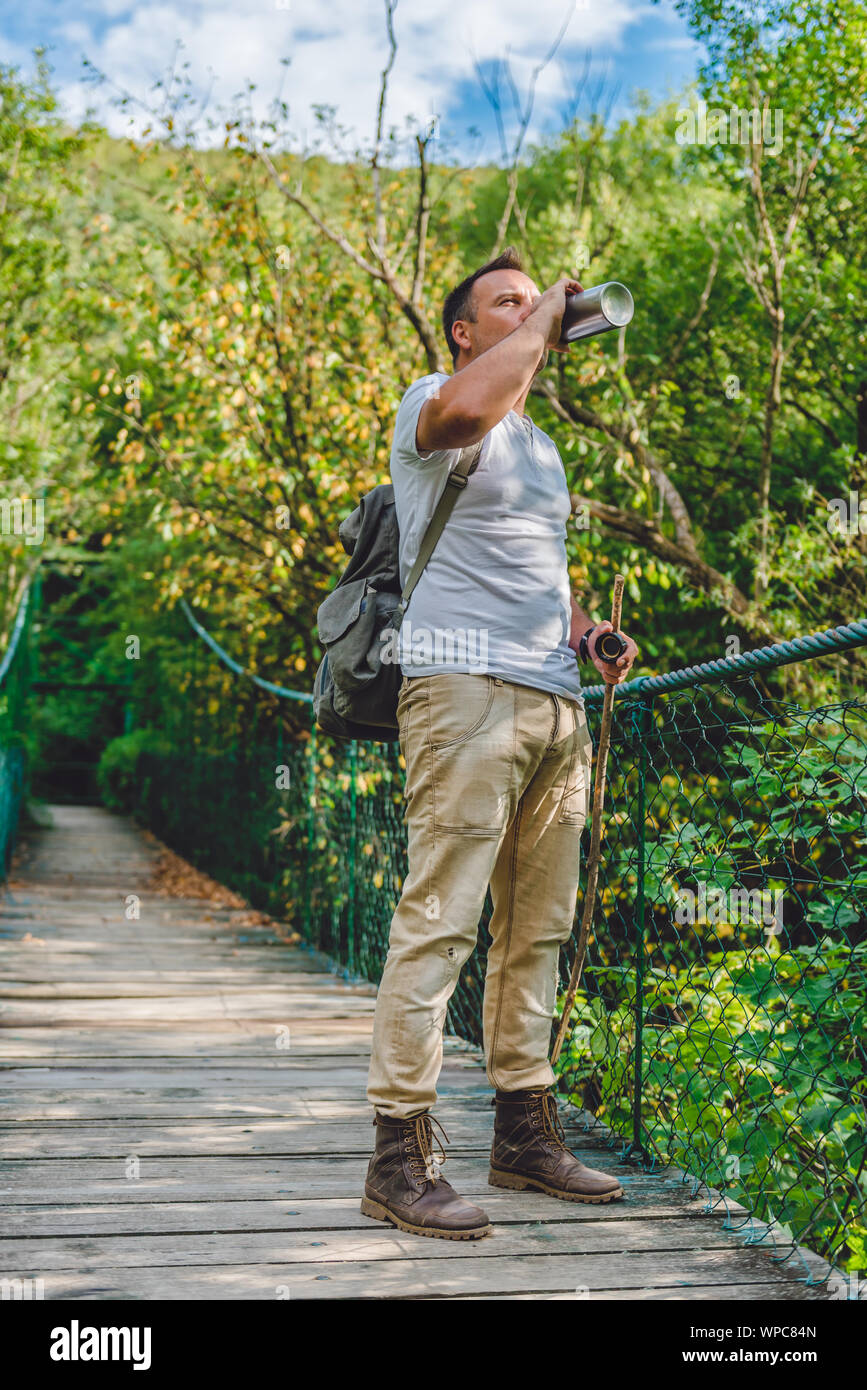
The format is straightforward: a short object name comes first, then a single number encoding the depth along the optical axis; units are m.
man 2.14
